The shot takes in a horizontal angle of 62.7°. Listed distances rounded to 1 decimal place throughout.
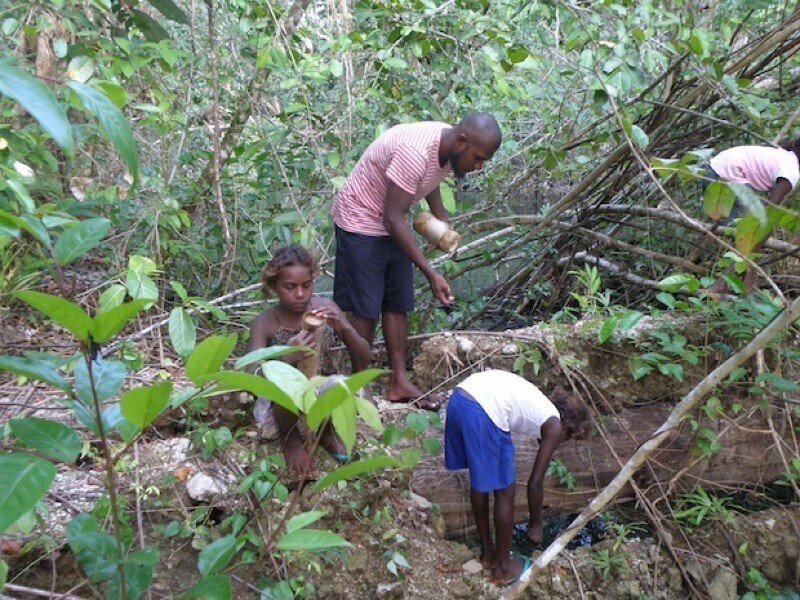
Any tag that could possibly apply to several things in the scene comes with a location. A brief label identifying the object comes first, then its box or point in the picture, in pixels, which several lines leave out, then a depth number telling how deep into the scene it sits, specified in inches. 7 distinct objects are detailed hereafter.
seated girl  107.2
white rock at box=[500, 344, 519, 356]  133.0
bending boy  109.8
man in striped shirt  117.6
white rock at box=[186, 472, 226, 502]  96.6
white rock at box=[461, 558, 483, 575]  111.8
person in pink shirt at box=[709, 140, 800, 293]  137.3
